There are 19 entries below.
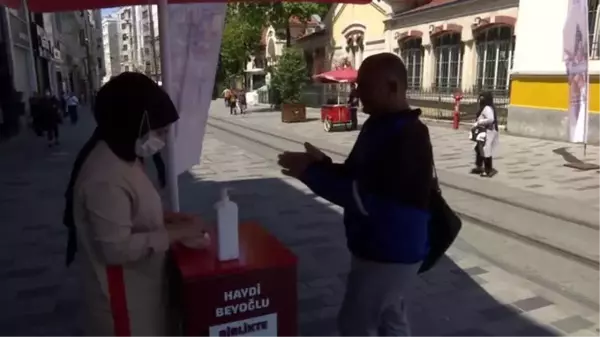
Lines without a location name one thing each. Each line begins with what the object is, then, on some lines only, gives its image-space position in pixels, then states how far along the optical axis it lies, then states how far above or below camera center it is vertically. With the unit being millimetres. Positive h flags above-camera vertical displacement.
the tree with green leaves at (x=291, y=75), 23219 +454
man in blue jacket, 2023 -432
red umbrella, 19859 +330
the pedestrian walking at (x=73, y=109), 21469 -945
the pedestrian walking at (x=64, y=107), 23906 -942
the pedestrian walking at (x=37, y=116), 14453 -840
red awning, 3123 +532
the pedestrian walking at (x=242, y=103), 27564 -1012
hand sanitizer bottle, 2082 -607
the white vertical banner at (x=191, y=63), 2998 +139
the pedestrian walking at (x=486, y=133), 8602 -874
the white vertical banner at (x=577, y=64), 8883 +332
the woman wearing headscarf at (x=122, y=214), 1791 -470
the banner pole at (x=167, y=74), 2855 +71
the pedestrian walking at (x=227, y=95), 29641 -602
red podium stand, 1990 -845
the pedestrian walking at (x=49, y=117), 13695 -829
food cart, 17123 -1119
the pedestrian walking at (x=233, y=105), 27544 -1085
